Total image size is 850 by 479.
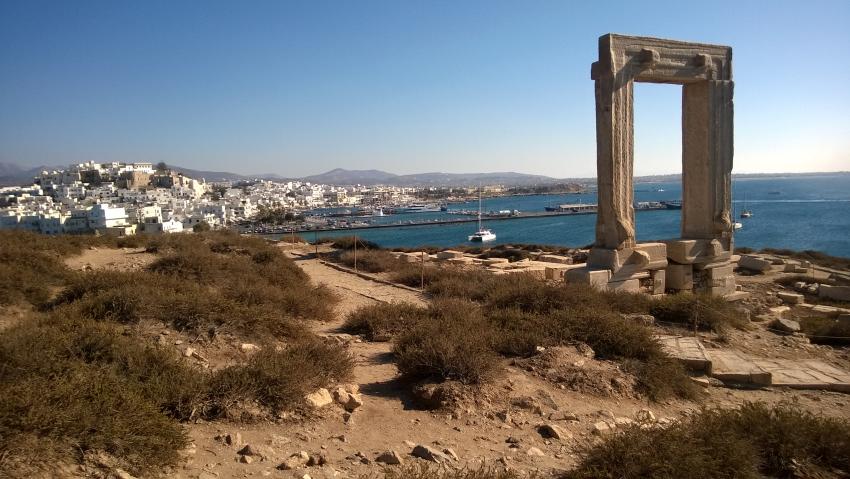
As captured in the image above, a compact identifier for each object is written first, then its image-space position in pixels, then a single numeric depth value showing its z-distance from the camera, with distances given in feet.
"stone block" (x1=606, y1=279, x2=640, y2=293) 33.03
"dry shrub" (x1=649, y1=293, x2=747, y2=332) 27.73
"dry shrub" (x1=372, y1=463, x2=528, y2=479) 10.02
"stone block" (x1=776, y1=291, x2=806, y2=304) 39.24
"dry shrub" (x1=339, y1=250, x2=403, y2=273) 51.12
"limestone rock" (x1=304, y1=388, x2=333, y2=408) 14.89
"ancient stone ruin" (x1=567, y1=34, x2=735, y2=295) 32.78
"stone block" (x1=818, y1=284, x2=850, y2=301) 41.91
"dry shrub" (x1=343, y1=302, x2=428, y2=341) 25.22
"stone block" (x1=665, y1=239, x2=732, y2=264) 36.52
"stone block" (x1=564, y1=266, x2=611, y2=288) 32.27
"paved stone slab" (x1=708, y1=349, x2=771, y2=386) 20.70
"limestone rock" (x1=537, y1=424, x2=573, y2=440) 14.29
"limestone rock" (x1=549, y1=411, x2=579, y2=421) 15.66
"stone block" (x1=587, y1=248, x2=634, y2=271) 33.30
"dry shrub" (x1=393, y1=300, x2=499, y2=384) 16.84
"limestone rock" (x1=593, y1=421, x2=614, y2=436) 14.12
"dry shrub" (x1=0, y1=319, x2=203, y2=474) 9.39
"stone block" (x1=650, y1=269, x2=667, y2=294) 35.60
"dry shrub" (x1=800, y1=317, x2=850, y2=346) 27.96
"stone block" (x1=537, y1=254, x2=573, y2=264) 54.86
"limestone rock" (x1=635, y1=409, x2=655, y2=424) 13.42
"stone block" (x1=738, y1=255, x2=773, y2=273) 56.34
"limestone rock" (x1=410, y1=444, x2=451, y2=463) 12.11
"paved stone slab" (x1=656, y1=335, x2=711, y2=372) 21.34
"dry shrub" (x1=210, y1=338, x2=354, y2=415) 13.96
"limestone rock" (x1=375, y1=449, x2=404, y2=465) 11.91
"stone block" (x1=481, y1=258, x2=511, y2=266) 55.03
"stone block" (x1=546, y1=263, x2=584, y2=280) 46.19
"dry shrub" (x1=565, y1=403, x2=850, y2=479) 10.40
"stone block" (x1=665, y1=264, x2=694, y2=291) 36.86
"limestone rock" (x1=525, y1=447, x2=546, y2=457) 13.05
